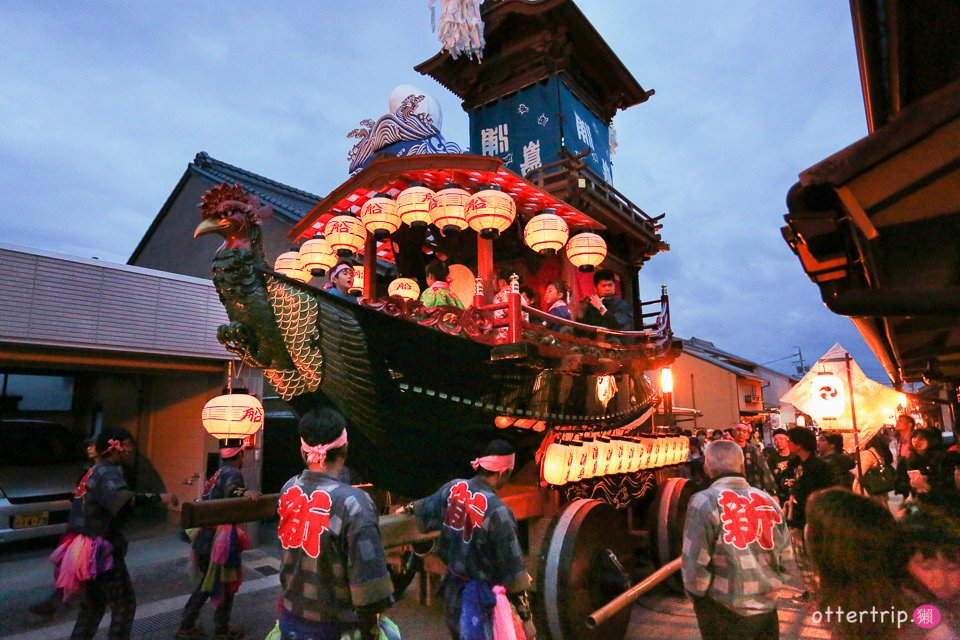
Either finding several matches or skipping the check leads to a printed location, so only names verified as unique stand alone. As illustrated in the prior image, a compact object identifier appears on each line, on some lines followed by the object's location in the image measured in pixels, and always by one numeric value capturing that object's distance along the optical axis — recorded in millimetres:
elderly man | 3609
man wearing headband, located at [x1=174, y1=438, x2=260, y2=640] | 5914
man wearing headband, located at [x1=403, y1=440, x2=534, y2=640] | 3975
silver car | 8828
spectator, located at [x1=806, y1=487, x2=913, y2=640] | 2348
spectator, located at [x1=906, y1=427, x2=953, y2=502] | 7298
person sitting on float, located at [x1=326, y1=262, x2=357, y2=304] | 6859
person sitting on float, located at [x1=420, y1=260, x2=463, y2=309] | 6641
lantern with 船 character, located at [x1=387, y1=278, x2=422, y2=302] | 8562
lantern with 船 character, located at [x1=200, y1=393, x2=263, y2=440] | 6215
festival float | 5445
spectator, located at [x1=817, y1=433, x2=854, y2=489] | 7105
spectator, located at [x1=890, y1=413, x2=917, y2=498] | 10172
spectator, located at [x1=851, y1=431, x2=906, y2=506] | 9695
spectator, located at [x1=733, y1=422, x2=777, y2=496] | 9633
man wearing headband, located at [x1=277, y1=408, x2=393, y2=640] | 2924
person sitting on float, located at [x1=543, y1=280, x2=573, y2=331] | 7559
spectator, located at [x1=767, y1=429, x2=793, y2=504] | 8612
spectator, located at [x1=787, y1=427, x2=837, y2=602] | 6977
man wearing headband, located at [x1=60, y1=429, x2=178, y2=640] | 5059
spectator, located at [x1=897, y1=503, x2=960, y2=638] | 2227
